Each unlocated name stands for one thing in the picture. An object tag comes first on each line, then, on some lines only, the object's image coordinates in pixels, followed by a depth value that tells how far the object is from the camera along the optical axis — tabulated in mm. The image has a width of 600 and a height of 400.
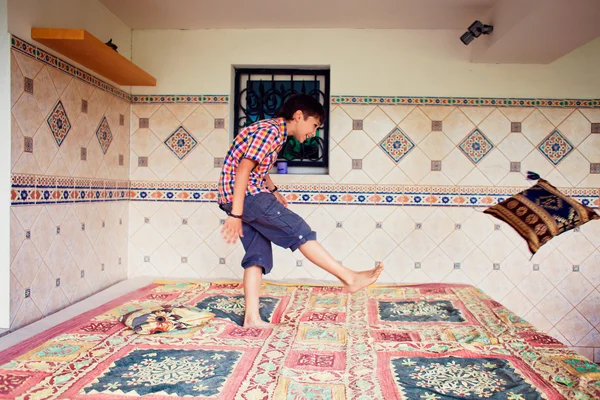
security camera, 3139
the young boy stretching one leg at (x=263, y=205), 2146
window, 3809
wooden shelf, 2424
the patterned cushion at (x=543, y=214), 2693
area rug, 1507
